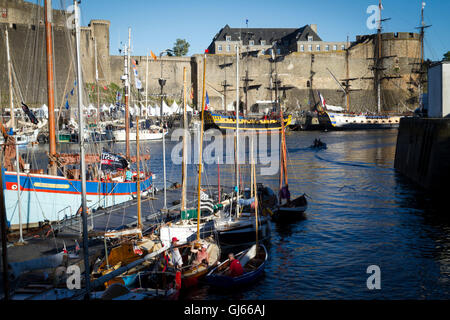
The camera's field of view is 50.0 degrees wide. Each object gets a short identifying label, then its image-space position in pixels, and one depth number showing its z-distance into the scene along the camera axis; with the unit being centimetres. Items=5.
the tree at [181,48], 12838
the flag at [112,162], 2789
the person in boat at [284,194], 2772
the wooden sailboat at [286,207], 2727
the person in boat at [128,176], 2806
